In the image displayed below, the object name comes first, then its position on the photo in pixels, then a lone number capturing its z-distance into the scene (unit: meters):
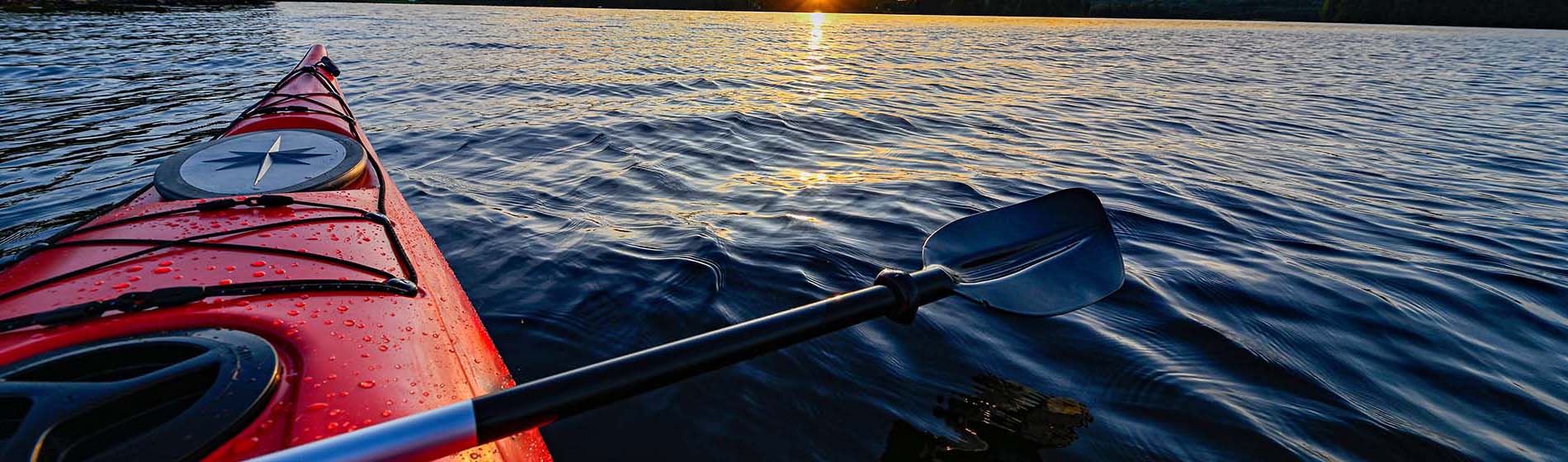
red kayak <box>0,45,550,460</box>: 0.34
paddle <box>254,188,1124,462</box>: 0.33
